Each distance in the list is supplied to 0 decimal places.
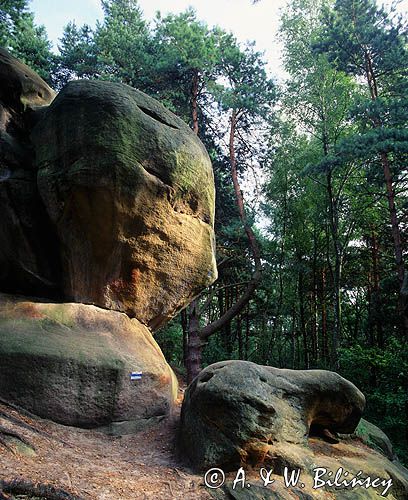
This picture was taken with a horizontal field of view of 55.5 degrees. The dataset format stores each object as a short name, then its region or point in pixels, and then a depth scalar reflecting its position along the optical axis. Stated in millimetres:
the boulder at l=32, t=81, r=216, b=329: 6176
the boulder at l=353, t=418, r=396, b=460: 6672
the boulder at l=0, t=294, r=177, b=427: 5074
